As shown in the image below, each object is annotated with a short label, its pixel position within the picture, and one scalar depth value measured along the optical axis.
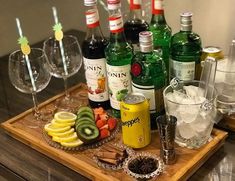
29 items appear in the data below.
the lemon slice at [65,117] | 1.05
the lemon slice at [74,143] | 0.99
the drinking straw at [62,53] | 1.22
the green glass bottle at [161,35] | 1.10
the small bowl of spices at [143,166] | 0.87
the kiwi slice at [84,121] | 1.01
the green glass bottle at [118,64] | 1.03
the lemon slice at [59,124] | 1.04
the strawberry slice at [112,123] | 1.05
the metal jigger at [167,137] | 0.88
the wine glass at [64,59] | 1.21
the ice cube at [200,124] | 0.94
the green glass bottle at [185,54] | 1.03
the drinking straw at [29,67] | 1.14
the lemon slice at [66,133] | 1.02
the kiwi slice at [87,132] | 0.99
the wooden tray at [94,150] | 0.90
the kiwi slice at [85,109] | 1.07
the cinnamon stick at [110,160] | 0.92
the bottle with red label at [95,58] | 1.06
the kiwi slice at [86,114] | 1.05
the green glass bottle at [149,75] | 0.99
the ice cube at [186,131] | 0.95
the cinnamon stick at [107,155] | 0.92
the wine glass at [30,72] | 1.13
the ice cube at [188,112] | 0.93
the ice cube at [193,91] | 0.99
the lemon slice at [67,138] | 1.00
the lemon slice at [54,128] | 1.03
